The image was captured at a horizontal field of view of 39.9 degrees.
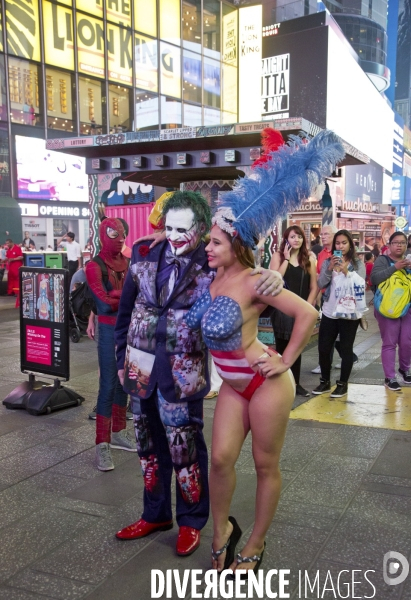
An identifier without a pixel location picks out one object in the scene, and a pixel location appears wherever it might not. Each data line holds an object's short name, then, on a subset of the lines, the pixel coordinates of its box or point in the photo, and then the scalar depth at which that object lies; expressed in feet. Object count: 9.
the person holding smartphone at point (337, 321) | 20.15
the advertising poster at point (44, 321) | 19.16
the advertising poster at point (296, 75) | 122.31
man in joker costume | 9.68
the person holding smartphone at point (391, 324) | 20.71
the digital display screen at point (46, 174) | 78.28
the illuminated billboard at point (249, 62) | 100.99
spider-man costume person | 14.03
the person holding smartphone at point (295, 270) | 19.97
